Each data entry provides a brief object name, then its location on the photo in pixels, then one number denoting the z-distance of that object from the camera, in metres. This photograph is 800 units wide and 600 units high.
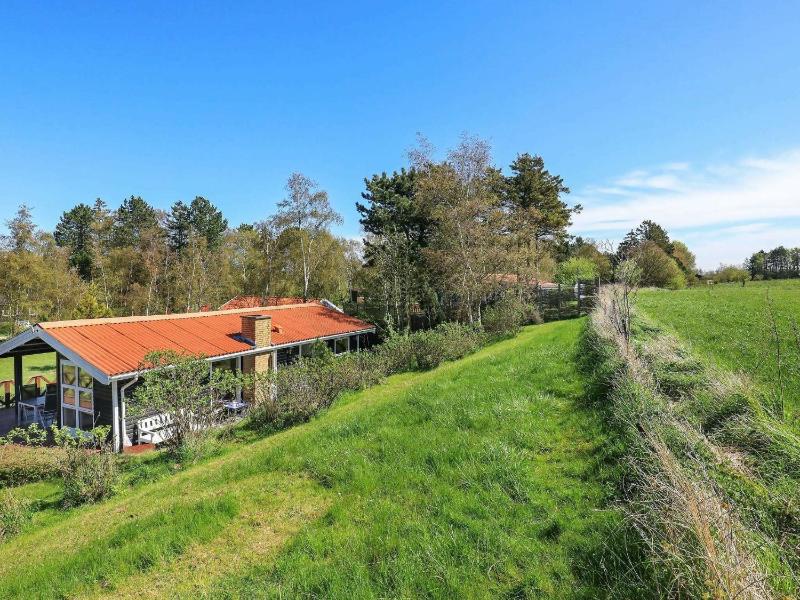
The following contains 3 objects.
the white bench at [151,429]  11.52
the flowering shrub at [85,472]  7.09
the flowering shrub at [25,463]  8.09
